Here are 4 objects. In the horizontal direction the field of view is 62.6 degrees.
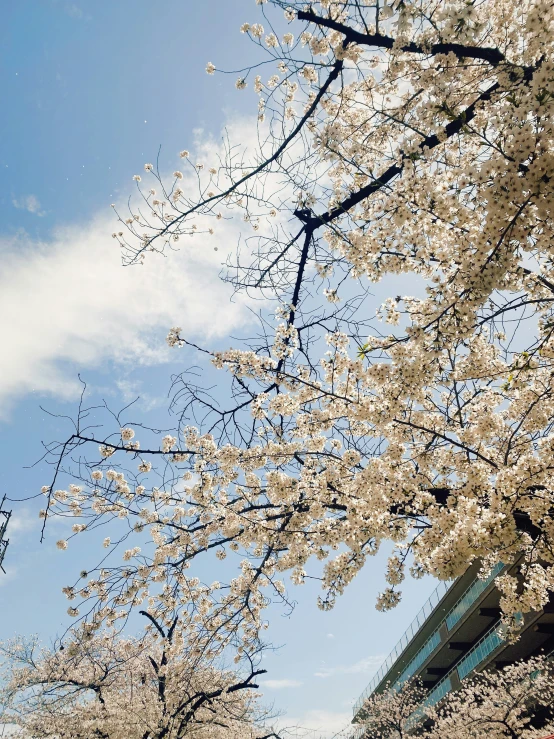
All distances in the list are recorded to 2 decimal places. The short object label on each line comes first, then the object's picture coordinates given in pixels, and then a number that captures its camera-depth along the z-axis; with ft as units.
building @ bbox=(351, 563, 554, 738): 65.82
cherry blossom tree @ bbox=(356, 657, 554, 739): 56.75
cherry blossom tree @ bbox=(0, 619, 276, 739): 39.11
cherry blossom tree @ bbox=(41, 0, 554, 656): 8.94
